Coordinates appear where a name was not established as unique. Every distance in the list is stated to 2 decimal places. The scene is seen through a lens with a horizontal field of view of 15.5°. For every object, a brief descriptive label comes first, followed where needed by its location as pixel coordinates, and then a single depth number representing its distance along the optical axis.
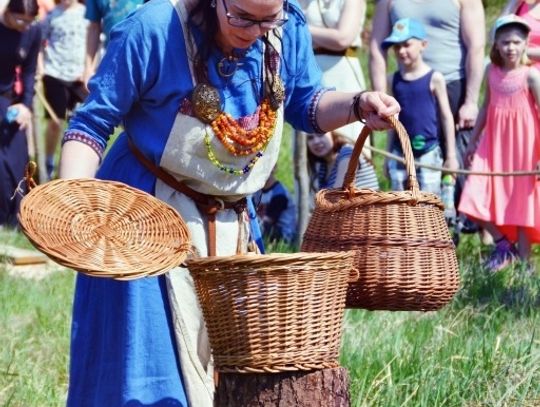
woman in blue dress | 5.47
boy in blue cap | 11.54
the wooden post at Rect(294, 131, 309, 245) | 10.82
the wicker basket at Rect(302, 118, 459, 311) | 5.55
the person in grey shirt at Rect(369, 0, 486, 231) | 11.67
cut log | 11.19
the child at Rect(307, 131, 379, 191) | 11.14
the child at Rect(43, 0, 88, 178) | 15.90
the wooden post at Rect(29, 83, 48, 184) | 14.15
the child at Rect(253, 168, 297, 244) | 12.56
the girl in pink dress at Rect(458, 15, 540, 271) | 11.62
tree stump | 5.03
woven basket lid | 4.63
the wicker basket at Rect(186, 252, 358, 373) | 4.76
